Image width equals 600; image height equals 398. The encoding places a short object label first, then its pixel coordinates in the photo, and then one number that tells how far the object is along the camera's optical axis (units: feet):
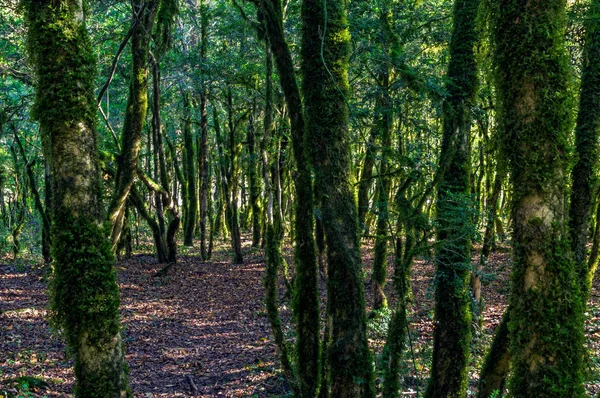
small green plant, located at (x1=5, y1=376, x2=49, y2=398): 21.36
